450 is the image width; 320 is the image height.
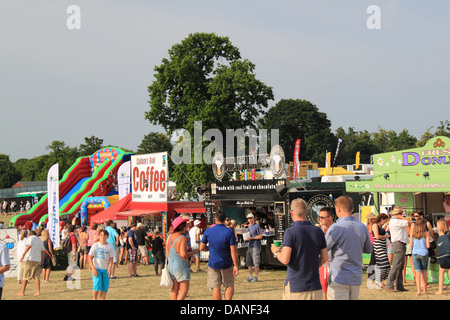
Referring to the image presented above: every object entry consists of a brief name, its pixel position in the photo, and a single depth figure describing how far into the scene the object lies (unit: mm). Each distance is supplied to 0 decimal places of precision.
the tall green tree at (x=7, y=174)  86688
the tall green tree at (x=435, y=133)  77581
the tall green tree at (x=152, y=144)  84000
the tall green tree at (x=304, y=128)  76062
